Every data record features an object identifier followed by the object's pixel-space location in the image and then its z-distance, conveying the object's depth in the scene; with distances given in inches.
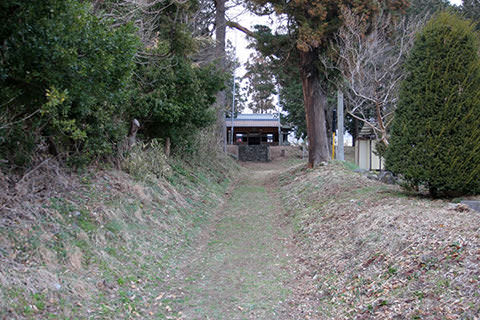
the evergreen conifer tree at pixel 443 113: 319.0
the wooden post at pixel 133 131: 445.5
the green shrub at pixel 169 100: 454.9
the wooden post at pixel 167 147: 544.5
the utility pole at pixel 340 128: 677.9
